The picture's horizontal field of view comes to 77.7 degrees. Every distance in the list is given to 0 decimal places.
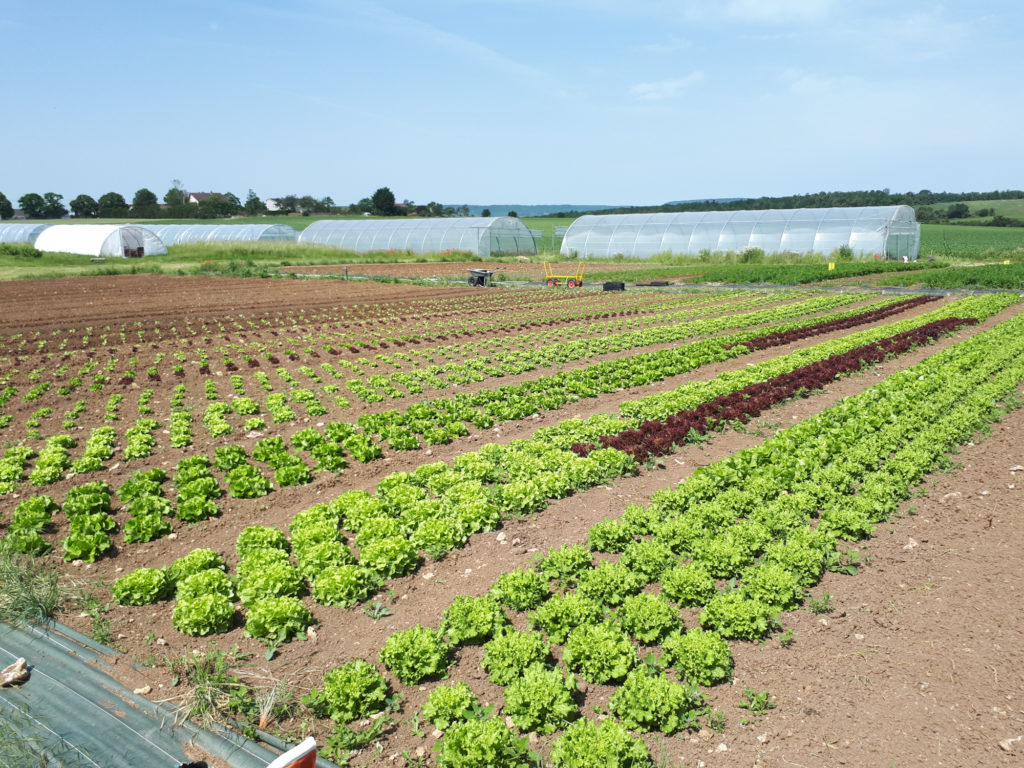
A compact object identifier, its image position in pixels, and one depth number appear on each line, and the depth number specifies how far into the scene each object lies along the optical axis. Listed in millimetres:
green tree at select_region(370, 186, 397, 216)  145500
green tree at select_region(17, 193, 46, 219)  147000
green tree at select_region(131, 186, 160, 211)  138912
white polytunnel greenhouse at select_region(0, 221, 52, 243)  74131
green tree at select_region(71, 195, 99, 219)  141250
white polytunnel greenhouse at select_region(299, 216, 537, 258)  65125
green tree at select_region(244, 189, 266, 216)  149625
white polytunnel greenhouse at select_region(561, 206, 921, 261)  53500
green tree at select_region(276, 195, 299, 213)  174750
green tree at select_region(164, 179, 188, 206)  153825
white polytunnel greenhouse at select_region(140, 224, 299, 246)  74312
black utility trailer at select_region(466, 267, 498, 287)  42406
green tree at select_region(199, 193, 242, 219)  132875
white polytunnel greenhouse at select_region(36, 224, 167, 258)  61875
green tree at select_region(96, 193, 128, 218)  143625
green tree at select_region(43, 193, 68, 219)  148375
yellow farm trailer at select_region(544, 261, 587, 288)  41500
